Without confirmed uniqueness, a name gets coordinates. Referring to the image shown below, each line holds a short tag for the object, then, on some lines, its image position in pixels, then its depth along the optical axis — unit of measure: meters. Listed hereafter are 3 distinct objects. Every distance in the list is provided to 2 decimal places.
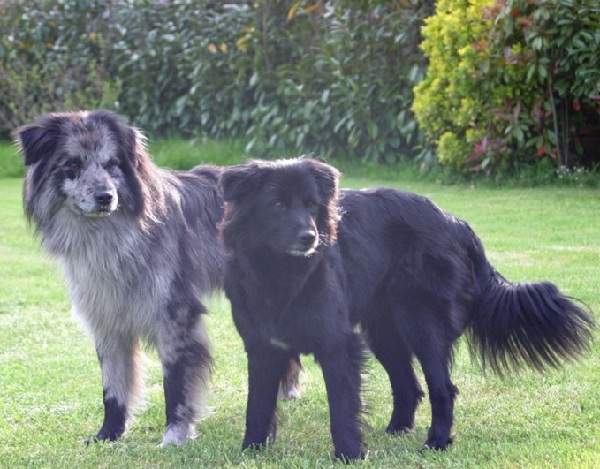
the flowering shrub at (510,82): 10.29
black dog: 4.30
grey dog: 4.70
